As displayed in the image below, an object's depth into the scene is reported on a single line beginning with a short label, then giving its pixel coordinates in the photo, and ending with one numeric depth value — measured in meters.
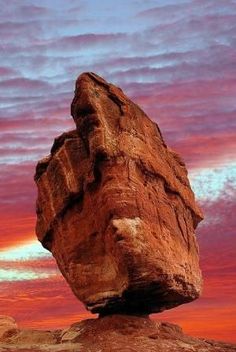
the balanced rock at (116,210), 29.72
